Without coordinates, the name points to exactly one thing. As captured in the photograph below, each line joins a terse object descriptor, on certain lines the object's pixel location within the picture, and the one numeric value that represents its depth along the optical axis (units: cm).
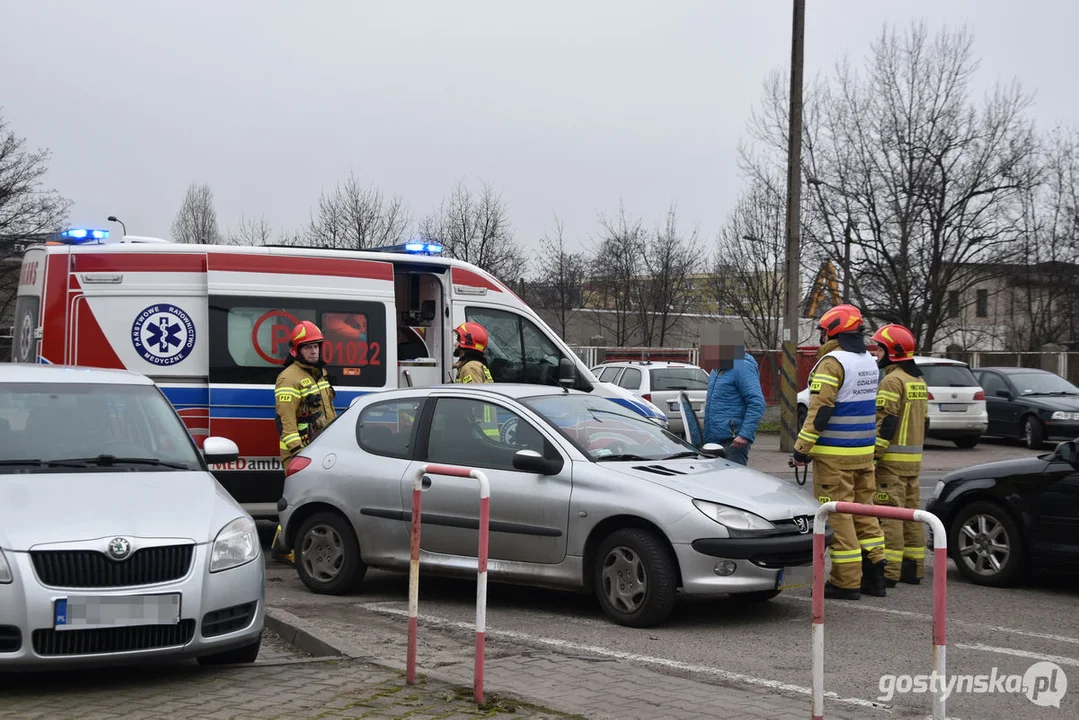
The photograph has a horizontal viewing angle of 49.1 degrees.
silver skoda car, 530
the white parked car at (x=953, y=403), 2331
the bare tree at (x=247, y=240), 4472
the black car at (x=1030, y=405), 2328
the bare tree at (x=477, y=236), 3825
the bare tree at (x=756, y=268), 4069
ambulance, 1070
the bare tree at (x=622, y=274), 4366
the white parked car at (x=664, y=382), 2262
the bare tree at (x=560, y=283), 4297
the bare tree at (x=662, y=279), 4353
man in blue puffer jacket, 1010
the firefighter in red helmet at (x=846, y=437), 846
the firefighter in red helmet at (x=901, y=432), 916
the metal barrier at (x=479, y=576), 542
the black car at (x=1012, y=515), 870
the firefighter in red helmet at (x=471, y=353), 1139
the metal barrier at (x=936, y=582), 407
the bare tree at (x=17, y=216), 4772
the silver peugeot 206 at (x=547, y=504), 725
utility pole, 2084
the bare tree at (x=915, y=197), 3534
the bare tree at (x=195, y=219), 5542
